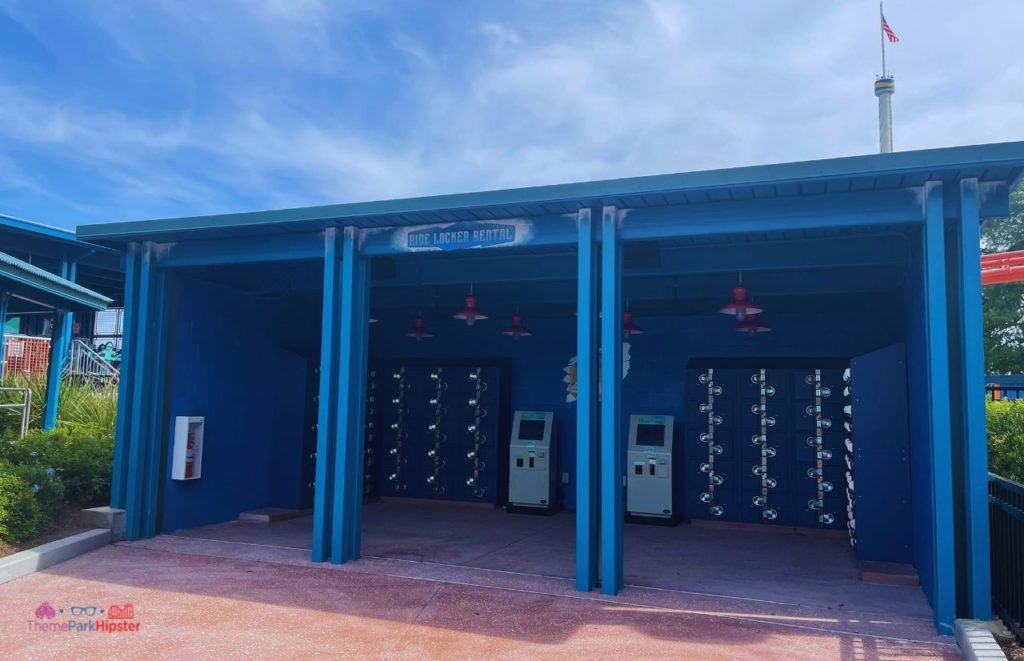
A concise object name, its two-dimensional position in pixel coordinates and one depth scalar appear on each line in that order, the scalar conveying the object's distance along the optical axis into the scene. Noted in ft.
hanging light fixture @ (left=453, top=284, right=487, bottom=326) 29.48
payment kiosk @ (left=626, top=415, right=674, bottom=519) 31.96
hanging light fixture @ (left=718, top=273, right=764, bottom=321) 26.09
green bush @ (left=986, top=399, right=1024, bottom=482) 24.41
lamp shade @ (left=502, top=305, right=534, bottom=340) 33.60
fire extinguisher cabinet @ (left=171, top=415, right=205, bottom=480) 28.43
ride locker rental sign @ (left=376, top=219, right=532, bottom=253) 22.72
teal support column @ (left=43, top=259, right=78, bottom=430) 37.50
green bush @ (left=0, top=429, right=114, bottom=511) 28.04
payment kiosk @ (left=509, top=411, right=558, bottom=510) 34.35
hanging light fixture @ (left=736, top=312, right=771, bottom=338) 28.45
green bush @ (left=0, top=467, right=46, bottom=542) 23.26
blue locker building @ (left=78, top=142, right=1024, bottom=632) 18.61
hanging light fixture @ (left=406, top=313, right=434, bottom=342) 35.12
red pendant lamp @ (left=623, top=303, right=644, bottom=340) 30.47
